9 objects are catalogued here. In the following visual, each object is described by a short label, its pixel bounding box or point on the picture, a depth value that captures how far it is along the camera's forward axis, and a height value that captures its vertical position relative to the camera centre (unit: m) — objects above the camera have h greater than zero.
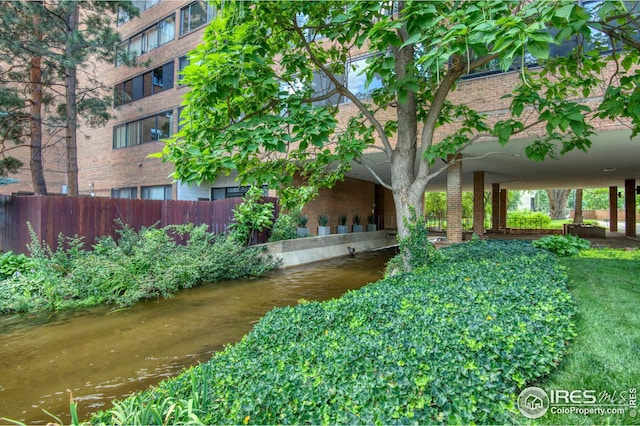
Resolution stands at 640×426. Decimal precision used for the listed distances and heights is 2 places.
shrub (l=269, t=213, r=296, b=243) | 13.07 -0.46
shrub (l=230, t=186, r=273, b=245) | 12.04 -0.03
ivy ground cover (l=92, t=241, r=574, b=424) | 2.18 -1.12
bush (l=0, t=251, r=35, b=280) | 8.08 -1.10
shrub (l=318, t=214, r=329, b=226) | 16.53 -0.16
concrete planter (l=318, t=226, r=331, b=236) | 16.30 -0.63
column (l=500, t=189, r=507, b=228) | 24.26 +0.81
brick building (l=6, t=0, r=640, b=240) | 13.13 +2.97
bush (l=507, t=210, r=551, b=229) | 27.53 -0.44
